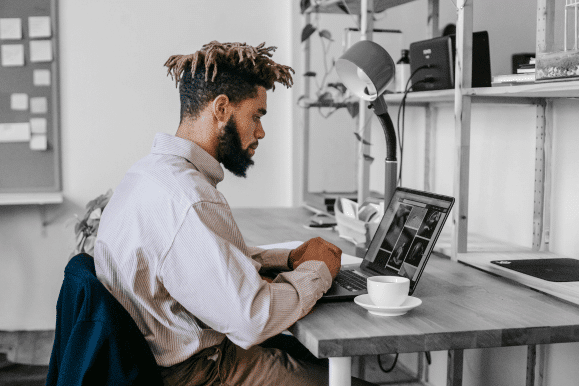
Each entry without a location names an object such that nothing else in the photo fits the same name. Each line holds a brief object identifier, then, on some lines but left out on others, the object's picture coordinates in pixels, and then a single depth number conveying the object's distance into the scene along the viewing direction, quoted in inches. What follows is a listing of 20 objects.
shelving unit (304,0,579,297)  60.8
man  44.9
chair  42.4
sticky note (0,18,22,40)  133.3
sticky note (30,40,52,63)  134.6
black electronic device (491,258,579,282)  56.7
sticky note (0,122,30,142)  134.6
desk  42.5
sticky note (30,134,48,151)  136.0
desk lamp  61.1
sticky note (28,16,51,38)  134.0
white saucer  46.6
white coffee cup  47.0
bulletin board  133.9
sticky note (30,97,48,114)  135.5
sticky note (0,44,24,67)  133.9
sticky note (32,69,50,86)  135.2
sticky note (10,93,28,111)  134.6
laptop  53.4
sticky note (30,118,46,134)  135.7
